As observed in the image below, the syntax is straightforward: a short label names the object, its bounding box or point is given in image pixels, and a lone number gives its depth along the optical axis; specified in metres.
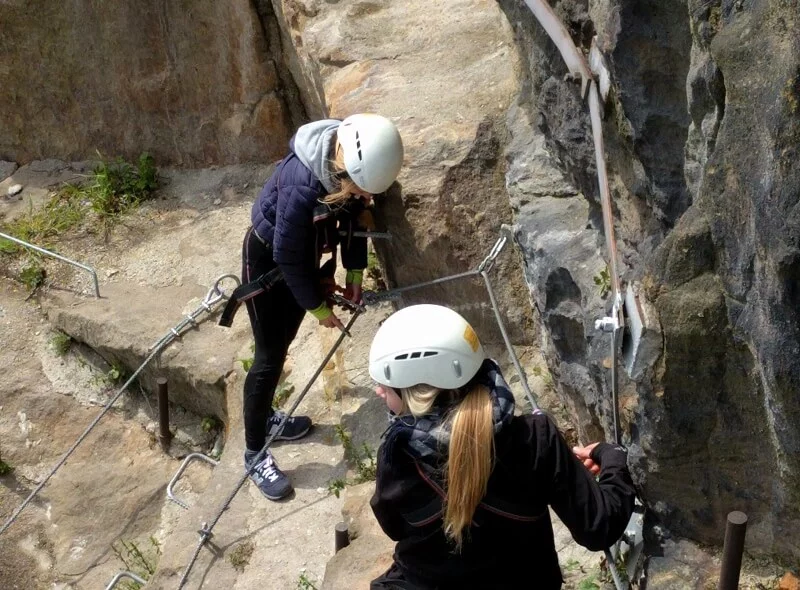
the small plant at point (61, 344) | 6.79
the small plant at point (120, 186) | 7.68
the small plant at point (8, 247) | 7.26
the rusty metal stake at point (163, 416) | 5.92
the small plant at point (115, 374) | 6.62
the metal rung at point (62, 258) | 6.63
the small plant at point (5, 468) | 6.38
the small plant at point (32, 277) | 7.07
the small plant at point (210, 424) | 6.21
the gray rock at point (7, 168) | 8.23
